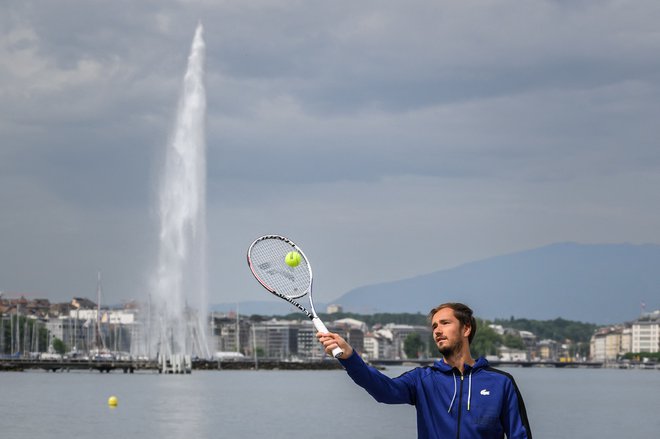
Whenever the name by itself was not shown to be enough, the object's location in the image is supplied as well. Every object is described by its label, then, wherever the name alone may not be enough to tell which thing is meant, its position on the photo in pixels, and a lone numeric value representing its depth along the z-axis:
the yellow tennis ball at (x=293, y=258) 7.43
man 6.17
